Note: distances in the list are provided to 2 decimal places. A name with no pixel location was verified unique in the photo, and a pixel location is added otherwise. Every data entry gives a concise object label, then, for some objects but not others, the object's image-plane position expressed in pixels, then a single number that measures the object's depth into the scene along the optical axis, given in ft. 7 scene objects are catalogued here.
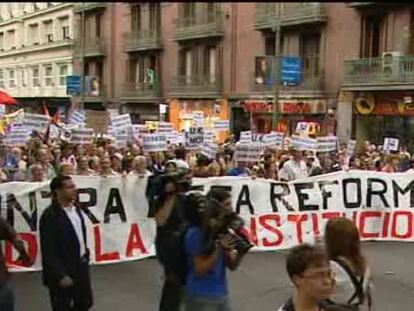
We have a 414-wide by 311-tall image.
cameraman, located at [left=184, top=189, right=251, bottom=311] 12.85
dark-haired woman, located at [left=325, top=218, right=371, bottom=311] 11.25
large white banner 25.76
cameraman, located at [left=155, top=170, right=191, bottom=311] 16.05
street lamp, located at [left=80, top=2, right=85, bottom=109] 135.33
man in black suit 15.57
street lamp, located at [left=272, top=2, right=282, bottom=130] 83.88
